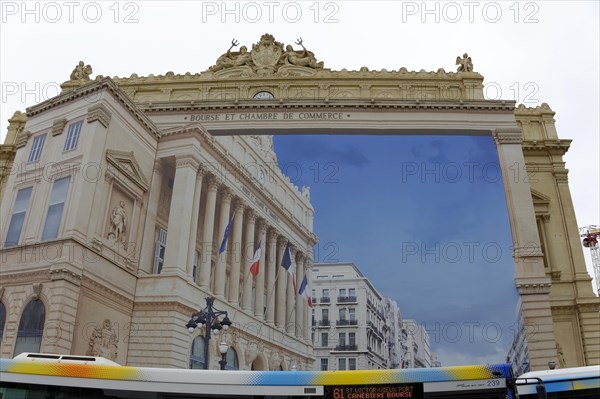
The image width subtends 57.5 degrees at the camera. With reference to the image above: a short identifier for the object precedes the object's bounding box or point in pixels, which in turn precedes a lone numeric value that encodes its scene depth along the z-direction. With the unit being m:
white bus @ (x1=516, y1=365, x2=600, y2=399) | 9.49
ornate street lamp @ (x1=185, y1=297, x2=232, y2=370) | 17.56
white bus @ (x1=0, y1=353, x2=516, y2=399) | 8.73
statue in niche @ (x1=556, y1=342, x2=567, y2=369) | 25.20
